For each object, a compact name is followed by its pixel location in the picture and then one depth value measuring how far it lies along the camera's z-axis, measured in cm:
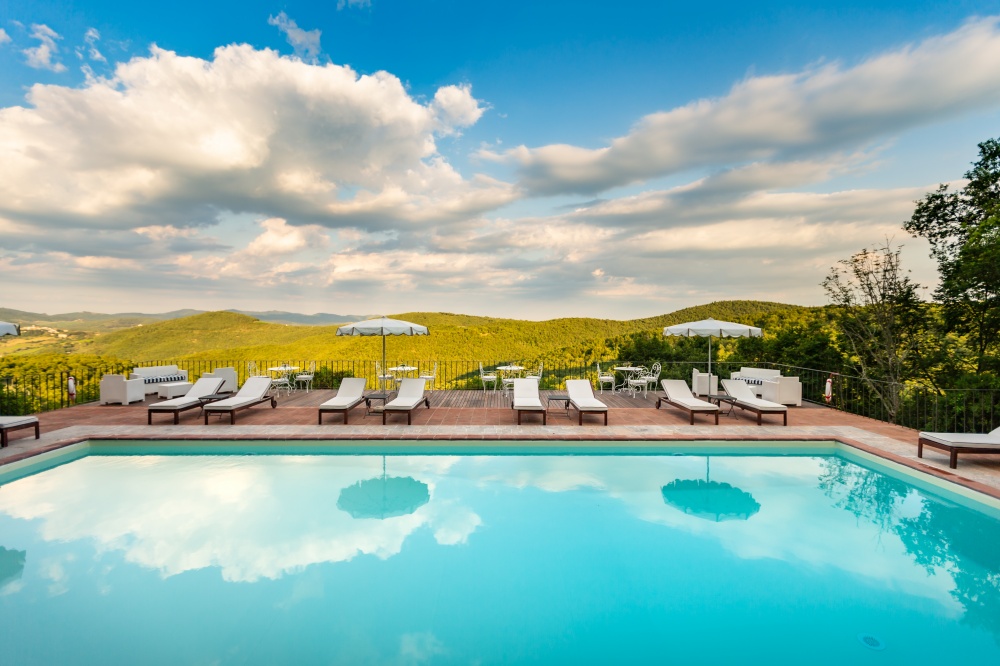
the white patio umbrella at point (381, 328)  991
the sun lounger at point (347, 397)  901
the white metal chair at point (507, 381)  1268
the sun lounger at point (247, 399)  888
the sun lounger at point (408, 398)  887
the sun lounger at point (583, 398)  897
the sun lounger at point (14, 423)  694
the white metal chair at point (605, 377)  1328
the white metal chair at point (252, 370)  1365
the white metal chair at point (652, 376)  1289
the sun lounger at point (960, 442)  597
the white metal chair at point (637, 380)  1299
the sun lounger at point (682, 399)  902
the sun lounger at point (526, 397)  889
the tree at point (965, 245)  1206
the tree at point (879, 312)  1231
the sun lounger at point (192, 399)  874
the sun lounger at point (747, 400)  895
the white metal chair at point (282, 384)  1307
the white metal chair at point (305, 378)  1360
